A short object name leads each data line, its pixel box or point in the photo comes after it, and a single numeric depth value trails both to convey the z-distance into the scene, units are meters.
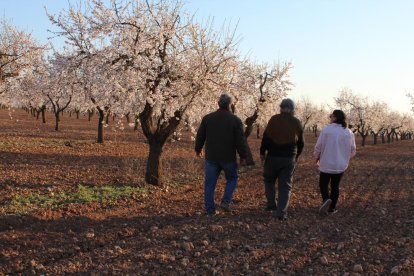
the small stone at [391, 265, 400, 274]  4.75
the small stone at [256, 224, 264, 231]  6.54
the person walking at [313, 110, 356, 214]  7.85
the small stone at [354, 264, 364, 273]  4.81
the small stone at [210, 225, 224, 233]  6.35
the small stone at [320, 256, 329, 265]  5.03
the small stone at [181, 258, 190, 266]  4.83
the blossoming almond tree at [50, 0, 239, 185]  10.27
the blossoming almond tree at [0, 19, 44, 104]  21.64
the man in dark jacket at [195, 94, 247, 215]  7.21
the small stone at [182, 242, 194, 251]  5.43
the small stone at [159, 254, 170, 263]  4.96
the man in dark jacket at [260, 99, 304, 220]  7.19
